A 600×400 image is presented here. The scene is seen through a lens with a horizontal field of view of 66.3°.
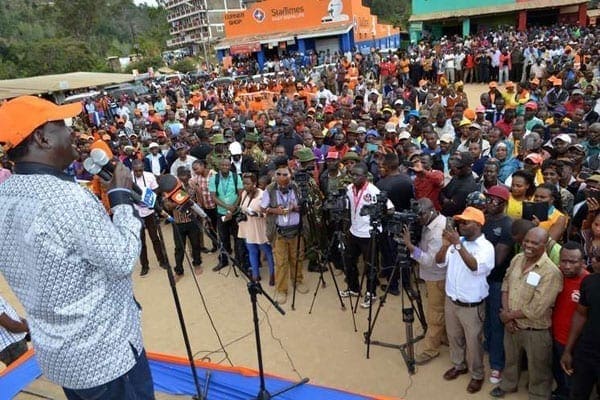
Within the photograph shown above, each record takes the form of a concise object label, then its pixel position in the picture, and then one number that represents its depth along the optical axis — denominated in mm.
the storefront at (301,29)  29000
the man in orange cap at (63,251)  1688
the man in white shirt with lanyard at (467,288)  3549
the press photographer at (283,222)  5453
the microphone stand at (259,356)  3064
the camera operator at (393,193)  5246
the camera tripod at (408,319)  3910
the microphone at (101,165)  2023
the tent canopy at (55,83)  17922
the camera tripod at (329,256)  5113
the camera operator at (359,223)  5031
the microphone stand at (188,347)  2706
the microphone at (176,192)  2957
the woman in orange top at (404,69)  18906
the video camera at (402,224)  3875
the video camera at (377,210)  4148
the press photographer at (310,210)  5375
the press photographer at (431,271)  4082
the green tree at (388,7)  53125
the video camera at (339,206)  4980
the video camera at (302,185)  5320
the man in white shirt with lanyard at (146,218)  6485
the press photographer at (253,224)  5766
